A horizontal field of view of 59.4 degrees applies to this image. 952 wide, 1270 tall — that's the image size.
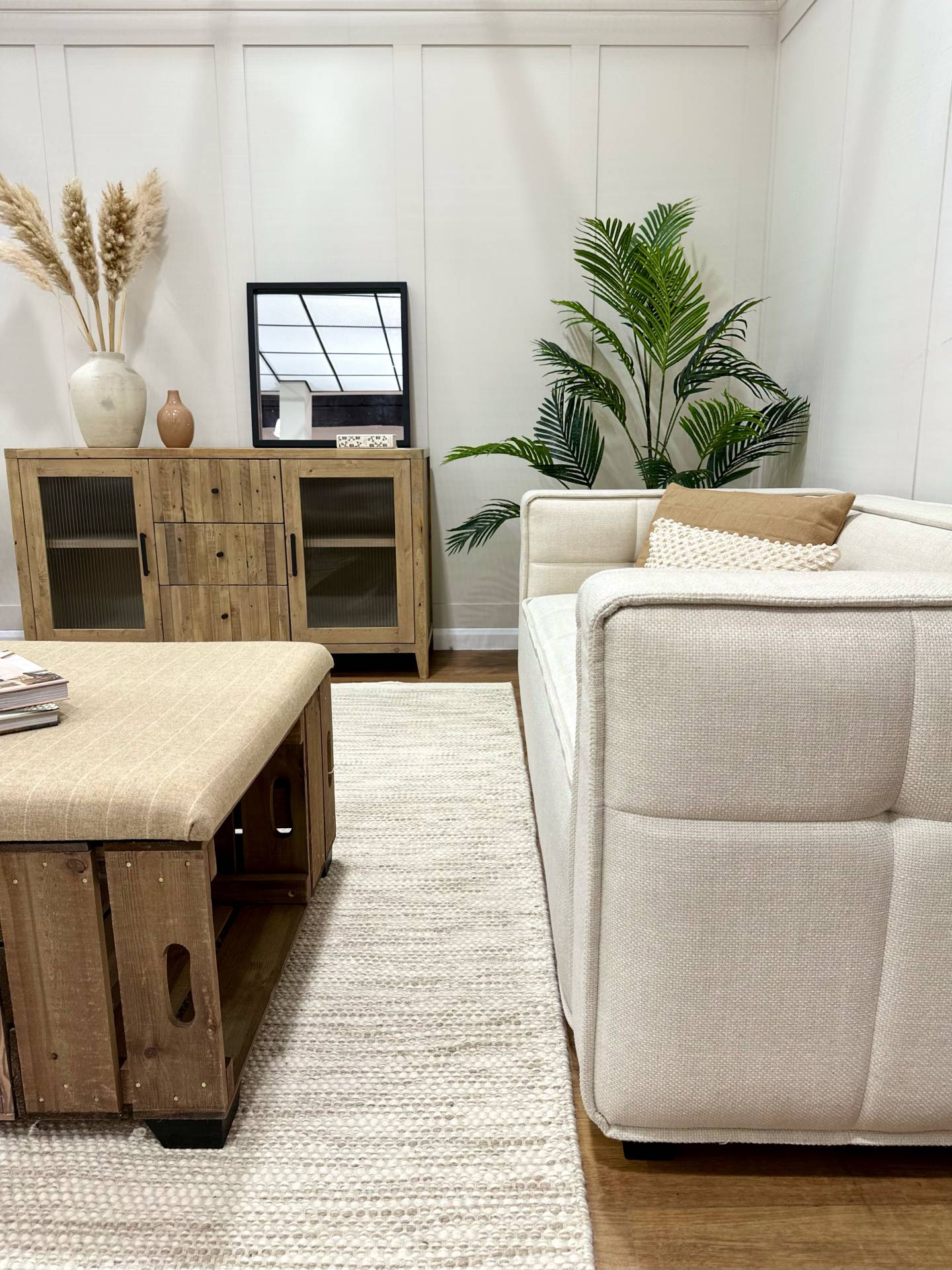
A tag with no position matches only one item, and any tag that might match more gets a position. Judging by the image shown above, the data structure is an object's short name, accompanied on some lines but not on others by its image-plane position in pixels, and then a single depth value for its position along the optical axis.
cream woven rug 0.83
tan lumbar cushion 1.60
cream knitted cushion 1.51
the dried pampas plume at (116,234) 2.79
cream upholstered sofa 0.76
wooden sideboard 2.75
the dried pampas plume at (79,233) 2.74
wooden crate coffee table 0.86
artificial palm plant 2.46
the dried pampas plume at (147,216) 2.89
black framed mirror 3.03
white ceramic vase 2.82
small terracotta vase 2.89
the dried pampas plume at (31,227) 2.72
